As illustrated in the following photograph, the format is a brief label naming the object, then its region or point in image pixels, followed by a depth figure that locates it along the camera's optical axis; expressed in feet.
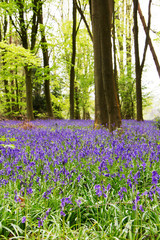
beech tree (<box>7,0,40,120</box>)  48.21
